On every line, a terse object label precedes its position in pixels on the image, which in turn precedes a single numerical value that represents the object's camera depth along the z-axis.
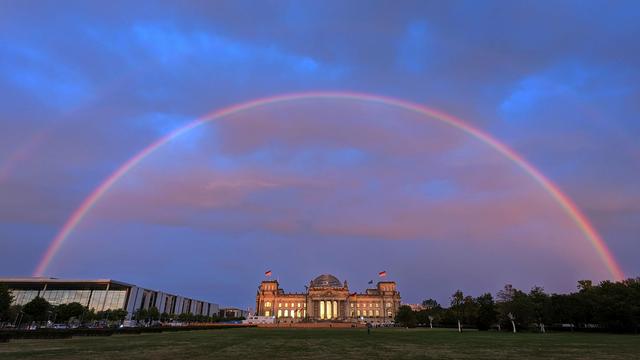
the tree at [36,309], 109.19
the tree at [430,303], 169.70
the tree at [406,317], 150.50
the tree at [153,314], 185.00
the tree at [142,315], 187.00
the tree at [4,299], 76.75
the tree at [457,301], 105.18
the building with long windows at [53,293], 196.62
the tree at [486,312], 100.53
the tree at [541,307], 88.59
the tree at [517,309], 84.31
